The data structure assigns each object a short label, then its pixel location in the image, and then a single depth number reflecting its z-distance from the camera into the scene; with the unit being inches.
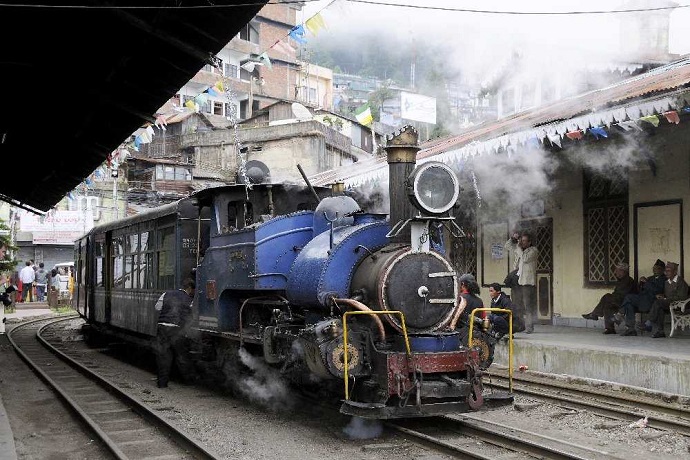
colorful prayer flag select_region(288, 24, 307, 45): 456.6
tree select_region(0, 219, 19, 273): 702.5
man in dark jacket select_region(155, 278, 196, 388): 357.1
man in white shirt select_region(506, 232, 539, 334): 461.7
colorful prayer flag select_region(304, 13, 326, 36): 454.0
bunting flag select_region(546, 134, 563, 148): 377.2
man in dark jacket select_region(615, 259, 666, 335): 403.9
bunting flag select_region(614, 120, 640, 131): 353.0
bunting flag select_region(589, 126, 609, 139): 361.7
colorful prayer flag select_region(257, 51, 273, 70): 600.9
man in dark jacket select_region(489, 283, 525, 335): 393.6
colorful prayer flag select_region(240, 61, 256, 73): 678.8
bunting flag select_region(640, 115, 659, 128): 335.0
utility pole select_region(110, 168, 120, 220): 1184.5
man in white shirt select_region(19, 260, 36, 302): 1102.4
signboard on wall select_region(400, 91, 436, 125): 1160.8
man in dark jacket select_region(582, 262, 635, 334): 426.0
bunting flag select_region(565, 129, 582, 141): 365.7
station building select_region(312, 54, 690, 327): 380.5
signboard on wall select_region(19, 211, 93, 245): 1464.1
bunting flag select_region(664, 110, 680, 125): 327.6
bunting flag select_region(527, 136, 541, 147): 385.4
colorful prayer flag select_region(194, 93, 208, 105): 590.9
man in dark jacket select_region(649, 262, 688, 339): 389.7
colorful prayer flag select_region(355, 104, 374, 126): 725.9
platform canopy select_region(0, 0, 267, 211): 297.0
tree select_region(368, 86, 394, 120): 2065.3
